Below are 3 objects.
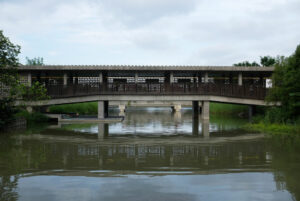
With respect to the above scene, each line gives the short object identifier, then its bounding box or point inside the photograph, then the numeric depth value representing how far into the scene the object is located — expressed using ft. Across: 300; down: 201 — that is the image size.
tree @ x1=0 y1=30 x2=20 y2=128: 50.90
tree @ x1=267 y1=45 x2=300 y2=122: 51.52
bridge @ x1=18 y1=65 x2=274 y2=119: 76.21
